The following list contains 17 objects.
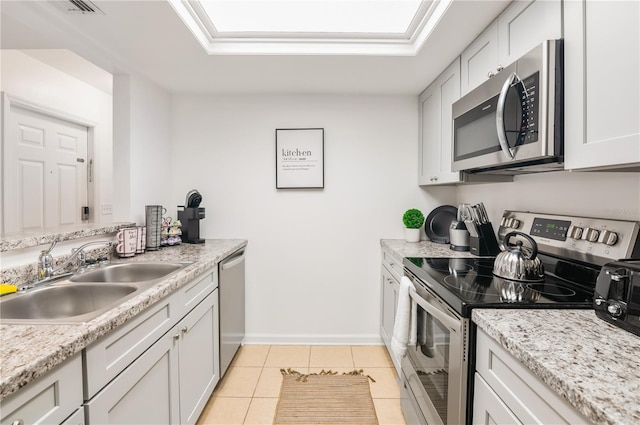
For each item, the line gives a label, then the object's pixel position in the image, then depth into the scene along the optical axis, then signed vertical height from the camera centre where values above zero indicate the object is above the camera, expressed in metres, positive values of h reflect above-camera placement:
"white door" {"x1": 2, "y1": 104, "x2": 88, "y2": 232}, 2.49 +0.31
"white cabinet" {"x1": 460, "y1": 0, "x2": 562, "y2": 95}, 1.18 +0.77
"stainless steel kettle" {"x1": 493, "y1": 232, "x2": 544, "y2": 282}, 1.33 -0.25
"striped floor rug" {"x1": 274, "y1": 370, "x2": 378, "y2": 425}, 1.85 -1.24
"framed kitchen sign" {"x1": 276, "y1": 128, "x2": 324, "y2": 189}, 2.73 +0.43
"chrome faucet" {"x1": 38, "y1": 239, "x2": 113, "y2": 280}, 1.43 -0.27
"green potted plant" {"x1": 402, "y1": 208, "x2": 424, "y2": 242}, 2.58 -0.13
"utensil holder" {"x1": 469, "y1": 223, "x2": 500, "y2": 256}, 1.92 -0.20
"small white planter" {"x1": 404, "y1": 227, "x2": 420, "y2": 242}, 2.58 -0.22
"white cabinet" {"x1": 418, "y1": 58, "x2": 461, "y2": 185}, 2.07 +0.60
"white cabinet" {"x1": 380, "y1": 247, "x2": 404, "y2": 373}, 2.20 -0.65
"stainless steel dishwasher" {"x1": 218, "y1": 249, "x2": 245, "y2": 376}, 2.14 -0.74
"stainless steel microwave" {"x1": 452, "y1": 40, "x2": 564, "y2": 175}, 1.11 +0.38
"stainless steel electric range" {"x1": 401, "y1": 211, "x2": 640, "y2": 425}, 1.08 -0.32
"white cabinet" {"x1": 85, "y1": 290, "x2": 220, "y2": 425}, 1.03 -0.73
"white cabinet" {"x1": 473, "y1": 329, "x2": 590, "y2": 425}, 0.70 -0.48
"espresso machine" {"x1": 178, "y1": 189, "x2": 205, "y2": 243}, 2.53 -0.09
